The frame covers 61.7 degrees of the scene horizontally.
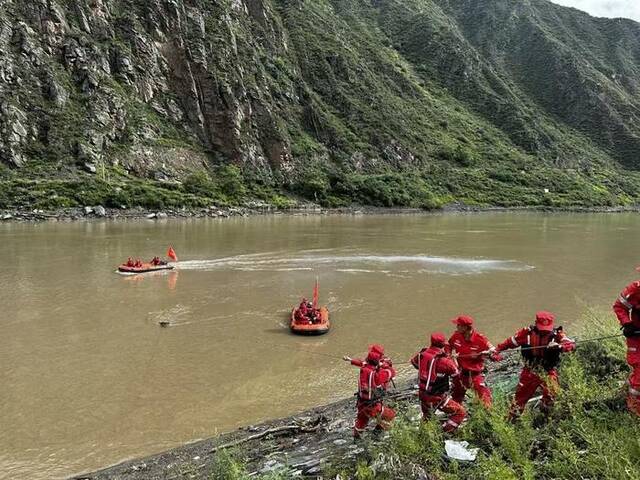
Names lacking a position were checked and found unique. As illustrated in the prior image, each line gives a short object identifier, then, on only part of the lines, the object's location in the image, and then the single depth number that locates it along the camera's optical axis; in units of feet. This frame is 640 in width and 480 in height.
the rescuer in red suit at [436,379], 27.35
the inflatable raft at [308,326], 60.54
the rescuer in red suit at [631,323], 22.71
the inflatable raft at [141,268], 98.55
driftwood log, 33.17
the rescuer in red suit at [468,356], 28.30
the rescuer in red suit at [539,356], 26.25
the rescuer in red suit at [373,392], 29.71
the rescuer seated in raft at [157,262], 101.81
